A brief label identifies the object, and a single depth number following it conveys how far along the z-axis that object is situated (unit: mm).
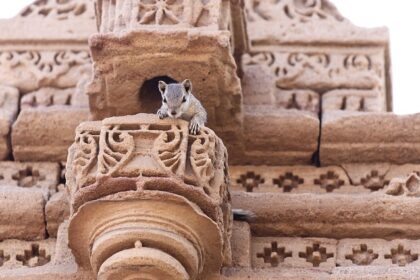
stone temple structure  13883
